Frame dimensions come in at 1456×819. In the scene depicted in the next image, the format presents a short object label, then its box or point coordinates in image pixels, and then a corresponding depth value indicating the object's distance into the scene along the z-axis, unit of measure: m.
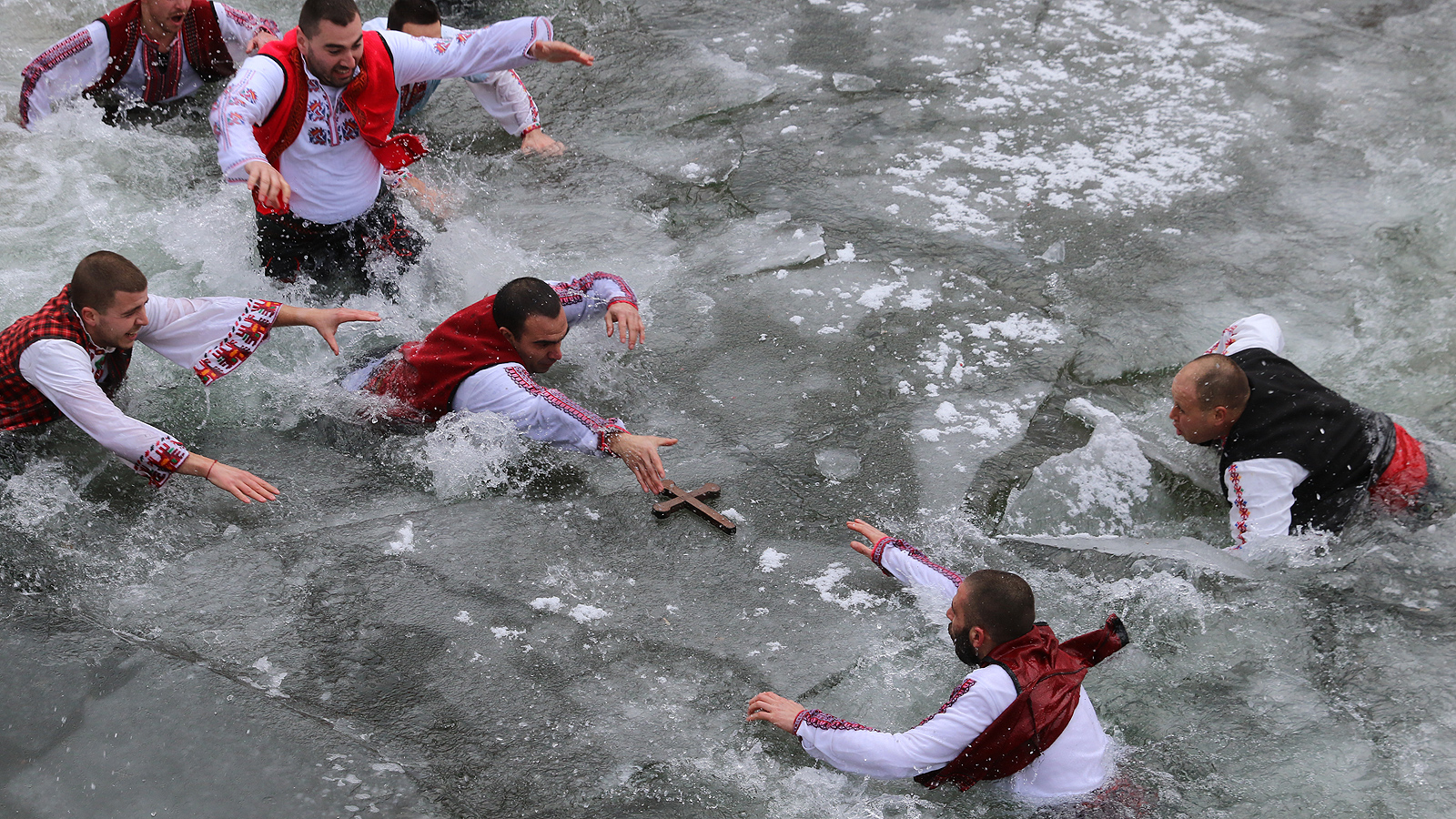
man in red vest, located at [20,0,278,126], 10.26
